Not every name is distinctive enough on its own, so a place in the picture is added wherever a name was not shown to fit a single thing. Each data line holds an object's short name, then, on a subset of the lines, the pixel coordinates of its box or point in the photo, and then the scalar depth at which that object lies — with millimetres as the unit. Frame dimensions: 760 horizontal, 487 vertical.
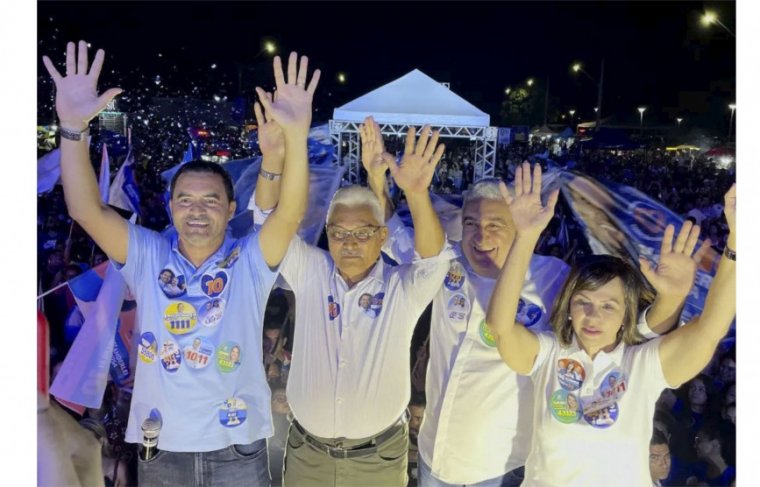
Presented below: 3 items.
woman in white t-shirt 2389
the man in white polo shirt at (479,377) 2717
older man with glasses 2672
